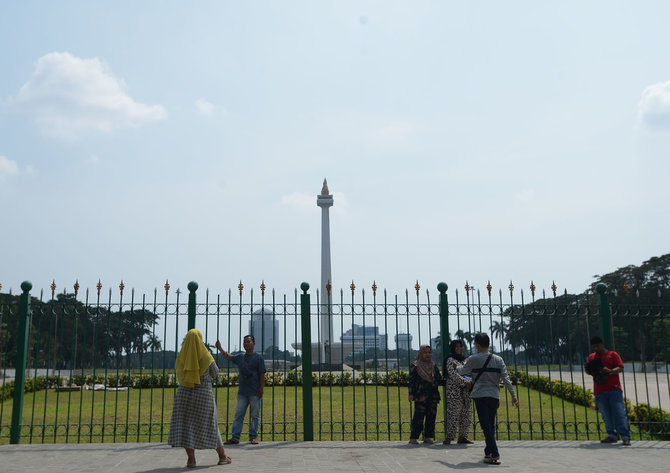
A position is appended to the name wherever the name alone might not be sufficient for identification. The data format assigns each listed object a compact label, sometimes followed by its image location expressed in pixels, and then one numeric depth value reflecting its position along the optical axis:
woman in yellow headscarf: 6.00
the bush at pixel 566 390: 14.96
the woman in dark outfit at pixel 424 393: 7.74
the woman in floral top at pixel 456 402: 7.70
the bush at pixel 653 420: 8.73
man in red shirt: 7.65
